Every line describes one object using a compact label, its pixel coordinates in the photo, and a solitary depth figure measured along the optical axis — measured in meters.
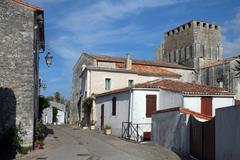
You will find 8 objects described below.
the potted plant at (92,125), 39.41
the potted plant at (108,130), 34.02
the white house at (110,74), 43.50
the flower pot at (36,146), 20.75
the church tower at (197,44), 68.02
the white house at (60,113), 65.94
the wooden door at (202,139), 15.01
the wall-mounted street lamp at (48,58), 23.11
